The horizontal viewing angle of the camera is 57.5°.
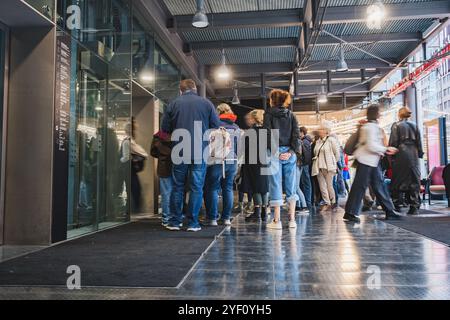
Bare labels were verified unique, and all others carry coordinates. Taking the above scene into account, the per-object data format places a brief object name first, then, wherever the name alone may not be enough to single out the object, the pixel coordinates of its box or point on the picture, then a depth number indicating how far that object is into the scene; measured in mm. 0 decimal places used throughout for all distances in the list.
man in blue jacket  4344
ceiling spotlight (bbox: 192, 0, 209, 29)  6395
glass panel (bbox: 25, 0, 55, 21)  3613
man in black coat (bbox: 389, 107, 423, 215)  6051
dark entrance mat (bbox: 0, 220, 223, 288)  2262
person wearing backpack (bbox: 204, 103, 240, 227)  4723
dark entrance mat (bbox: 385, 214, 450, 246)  3905
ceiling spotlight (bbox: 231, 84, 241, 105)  13503
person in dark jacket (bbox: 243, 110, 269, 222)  5011
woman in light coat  6875
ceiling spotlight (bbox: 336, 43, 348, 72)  9148
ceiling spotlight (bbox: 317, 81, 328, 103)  12703
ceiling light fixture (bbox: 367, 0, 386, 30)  6105
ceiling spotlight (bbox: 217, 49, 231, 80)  9633
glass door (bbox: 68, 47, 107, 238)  4441
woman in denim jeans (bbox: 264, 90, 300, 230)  4562
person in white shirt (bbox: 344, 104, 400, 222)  5016
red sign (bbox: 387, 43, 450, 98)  9094
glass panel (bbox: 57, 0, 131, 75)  4309
